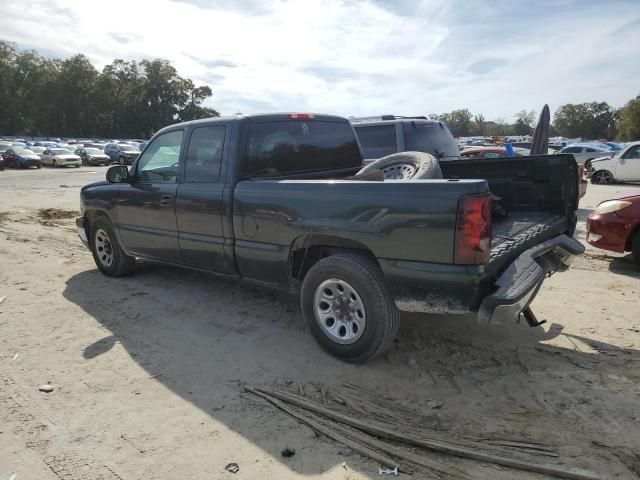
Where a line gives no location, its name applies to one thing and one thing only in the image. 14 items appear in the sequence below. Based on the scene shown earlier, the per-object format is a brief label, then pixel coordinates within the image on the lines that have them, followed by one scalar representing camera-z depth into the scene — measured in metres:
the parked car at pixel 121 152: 41.01
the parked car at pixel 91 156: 39.47
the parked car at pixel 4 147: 34.38
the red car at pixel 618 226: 6.11
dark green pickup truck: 3.15
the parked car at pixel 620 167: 17.48
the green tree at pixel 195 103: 96.44
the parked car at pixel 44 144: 48.15
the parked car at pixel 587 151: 23.17
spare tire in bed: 4.37
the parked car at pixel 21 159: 33.47
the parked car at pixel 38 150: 37.56
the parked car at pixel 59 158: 35.53
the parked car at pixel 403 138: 7.80
